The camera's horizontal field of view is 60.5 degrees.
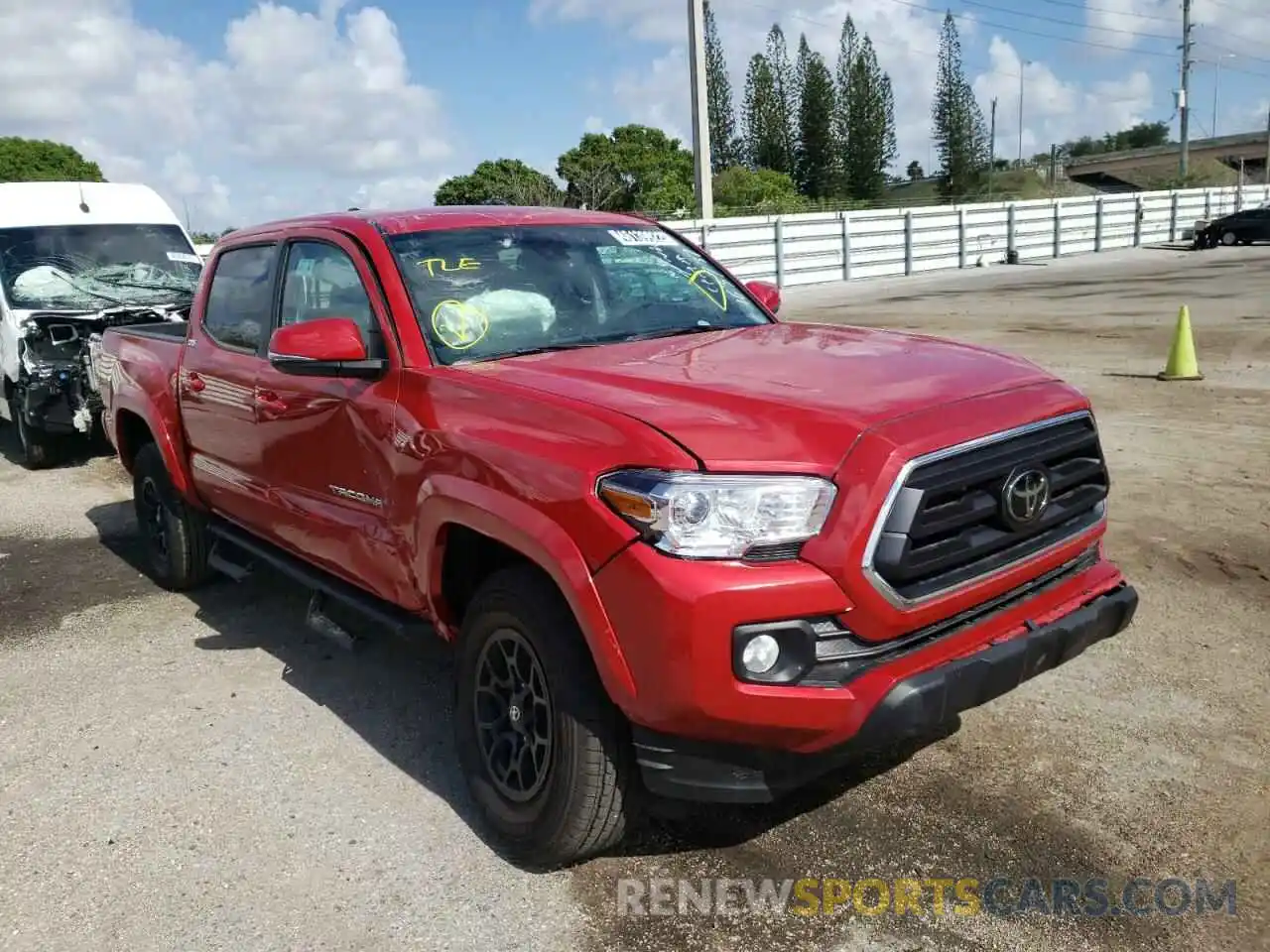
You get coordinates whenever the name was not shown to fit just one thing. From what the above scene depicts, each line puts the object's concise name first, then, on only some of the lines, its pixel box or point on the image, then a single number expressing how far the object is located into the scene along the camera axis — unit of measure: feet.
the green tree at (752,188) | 200.95
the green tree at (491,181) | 218.79
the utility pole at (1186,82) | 207.21
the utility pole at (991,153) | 275.18
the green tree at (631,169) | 202.39
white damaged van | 29.68
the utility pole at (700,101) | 90.48
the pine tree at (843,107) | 249.75
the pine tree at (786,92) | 250.78
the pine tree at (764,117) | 249.75
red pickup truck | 8.46
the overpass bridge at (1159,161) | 343.05
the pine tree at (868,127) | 248.73
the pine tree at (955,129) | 257.75
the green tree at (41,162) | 226.17
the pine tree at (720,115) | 239.50
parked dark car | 126.21
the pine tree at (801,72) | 246.88
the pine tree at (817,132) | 247.91
